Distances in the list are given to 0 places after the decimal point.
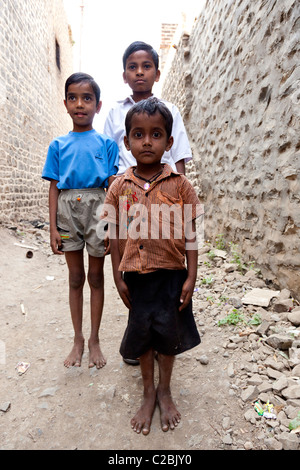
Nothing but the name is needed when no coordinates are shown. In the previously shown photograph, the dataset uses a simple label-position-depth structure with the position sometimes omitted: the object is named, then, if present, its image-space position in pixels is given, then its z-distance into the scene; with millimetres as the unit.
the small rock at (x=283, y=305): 2175
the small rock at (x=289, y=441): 1240
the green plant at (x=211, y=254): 3654
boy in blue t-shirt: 1747
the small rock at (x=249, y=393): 1530
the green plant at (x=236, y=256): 3054
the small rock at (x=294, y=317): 1995
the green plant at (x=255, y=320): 2143
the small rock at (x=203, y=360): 1889
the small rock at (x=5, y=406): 1572
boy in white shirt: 1737
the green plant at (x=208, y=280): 3043
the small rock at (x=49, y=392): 1685
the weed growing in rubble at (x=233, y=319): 2221
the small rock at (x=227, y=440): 1317
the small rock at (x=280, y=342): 1819
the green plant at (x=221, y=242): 3746
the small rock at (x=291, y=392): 1457
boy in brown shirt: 1305
